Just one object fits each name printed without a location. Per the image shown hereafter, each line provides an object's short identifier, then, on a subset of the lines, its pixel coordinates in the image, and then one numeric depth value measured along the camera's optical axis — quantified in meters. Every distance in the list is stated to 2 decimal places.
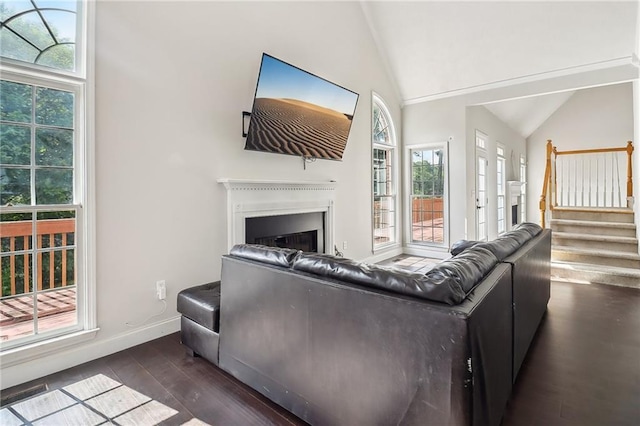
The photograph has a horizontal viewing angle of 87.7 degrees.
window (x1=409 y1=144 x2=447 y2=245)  5.73
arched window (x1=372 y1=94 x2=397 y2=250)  5.59
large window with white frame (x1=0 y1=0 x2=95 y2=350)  2.05
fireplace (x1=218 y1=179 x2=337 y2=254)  3.23
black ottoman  2.13
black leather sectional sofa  1.19
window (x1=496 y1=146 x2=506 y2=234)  7.09
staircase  4.20
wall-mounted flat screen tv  3.23
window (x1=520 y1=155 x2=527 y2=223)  8.60
